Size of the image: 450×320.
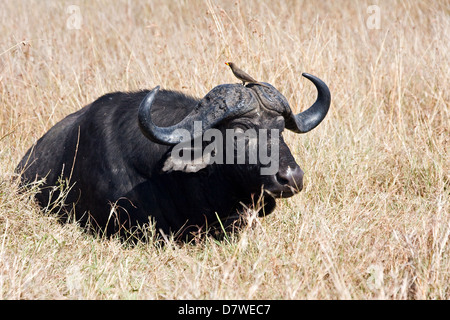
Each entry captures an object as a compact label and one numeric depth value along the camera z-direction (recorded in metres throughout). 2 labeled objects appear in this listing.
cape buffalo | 9.19
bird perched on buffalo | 9.64
